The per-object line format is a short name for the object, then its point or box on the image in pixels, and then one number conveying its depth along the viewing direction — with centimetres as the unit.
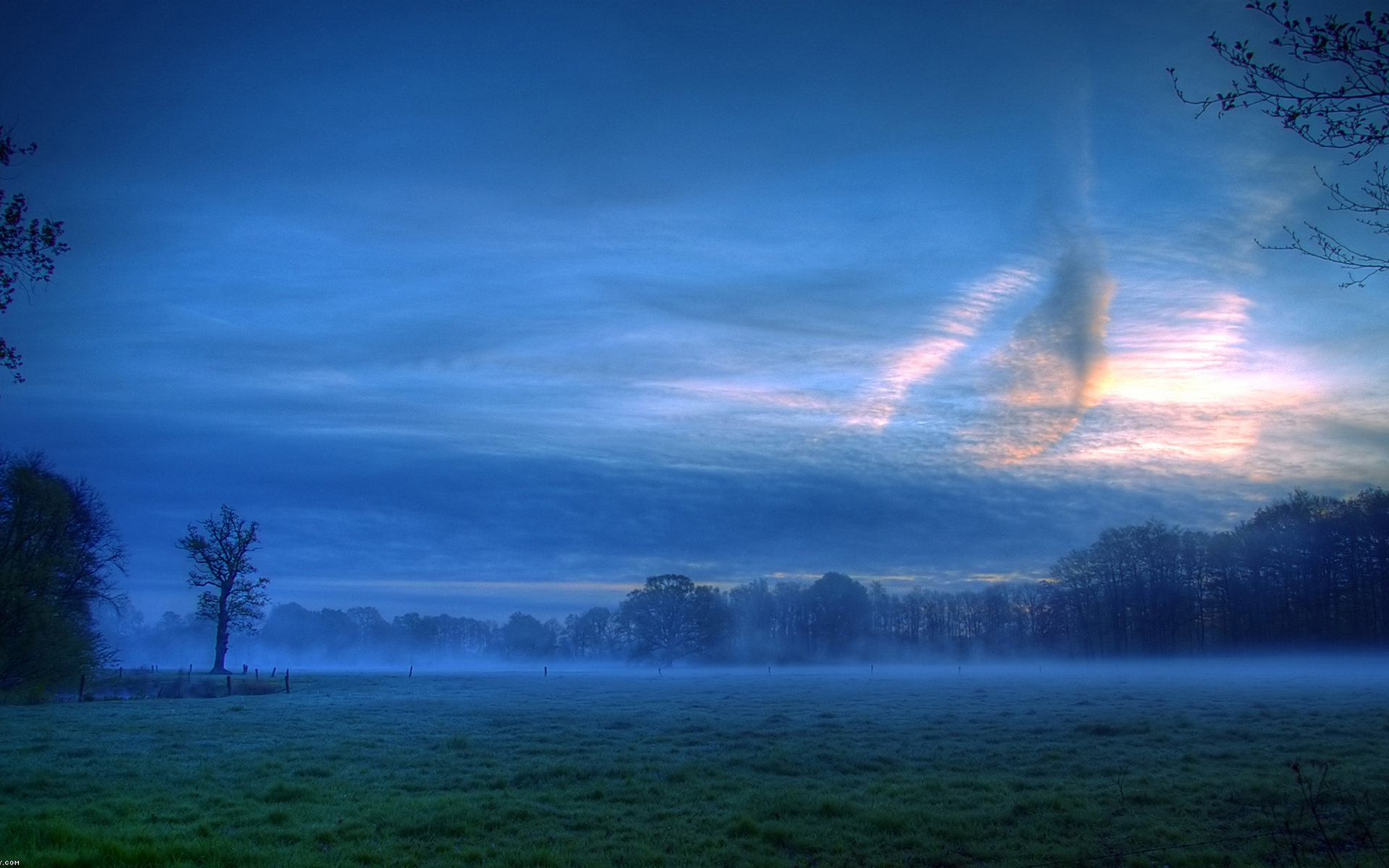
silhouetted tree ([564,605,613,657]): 18925
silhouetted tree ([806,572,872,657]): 15675
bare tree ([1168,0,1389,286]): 913
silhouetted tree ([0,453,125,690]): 4312
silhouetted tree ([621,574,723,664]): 13112
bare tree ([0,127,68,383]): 1230
